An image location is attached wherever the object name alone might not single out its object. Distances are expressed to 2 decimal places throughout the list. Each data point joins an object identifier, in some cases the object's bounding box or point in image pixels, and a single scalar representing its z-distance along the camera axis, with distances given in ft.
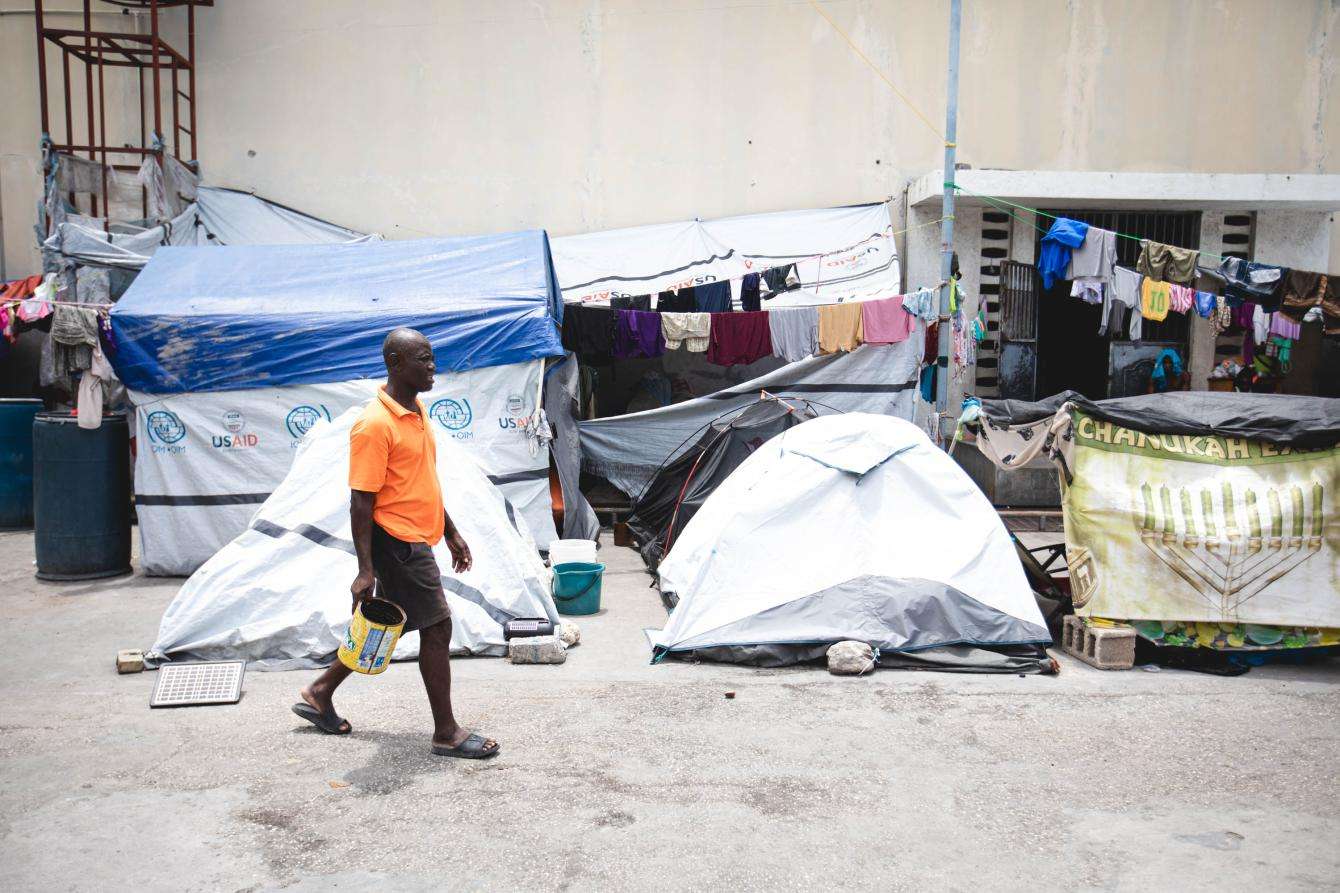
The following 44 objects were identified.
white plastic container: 24.38
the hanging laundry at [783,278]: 34.63
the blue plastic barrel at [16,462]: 33.30
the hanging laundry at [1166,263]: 31.17
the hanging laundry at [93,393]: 25.64
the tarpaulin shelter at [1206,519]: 20.04
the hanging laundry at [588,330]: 33.42
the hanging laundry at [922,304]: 32.76
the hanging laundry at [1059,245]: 31.73
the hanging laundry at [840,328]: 33.27
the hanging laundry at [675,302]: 34.96
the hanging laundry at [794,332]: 33.58
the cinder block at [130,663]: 18.60
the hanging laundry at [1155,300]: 32.48
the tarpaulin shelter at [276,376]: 27.09
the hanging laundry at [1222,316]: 32.66
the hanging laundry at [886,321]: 33.24
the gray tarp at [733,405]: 34.55
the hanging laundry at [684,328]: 33.50
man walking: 13.93
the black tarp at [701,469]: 27.86
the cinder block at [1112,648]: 19.66
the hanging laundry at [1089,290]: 32.71
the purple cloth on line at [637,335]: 33.53
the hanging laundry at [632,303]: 34.40
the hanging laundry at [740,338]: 33.76
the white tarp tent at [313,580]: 19.27
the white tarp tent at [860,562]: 19.75
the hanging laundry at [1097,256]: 32.01
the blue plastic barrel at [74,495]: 25.61
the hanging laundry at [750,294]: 34.73
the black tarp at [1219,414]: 20.27
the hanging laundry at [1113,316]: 33.55
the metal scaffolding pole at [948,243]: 32.60
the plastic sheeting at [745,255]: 36.29
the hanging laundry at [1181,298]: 32.42
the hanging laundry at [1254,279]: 31.76
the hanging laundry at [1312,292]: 31.94
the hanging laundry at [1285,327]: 32.81
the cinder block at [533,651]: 19.66
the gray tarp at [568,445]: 31.15
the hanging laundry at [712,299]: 34.86
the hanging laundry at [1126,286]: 32.48
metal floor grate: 17.11
